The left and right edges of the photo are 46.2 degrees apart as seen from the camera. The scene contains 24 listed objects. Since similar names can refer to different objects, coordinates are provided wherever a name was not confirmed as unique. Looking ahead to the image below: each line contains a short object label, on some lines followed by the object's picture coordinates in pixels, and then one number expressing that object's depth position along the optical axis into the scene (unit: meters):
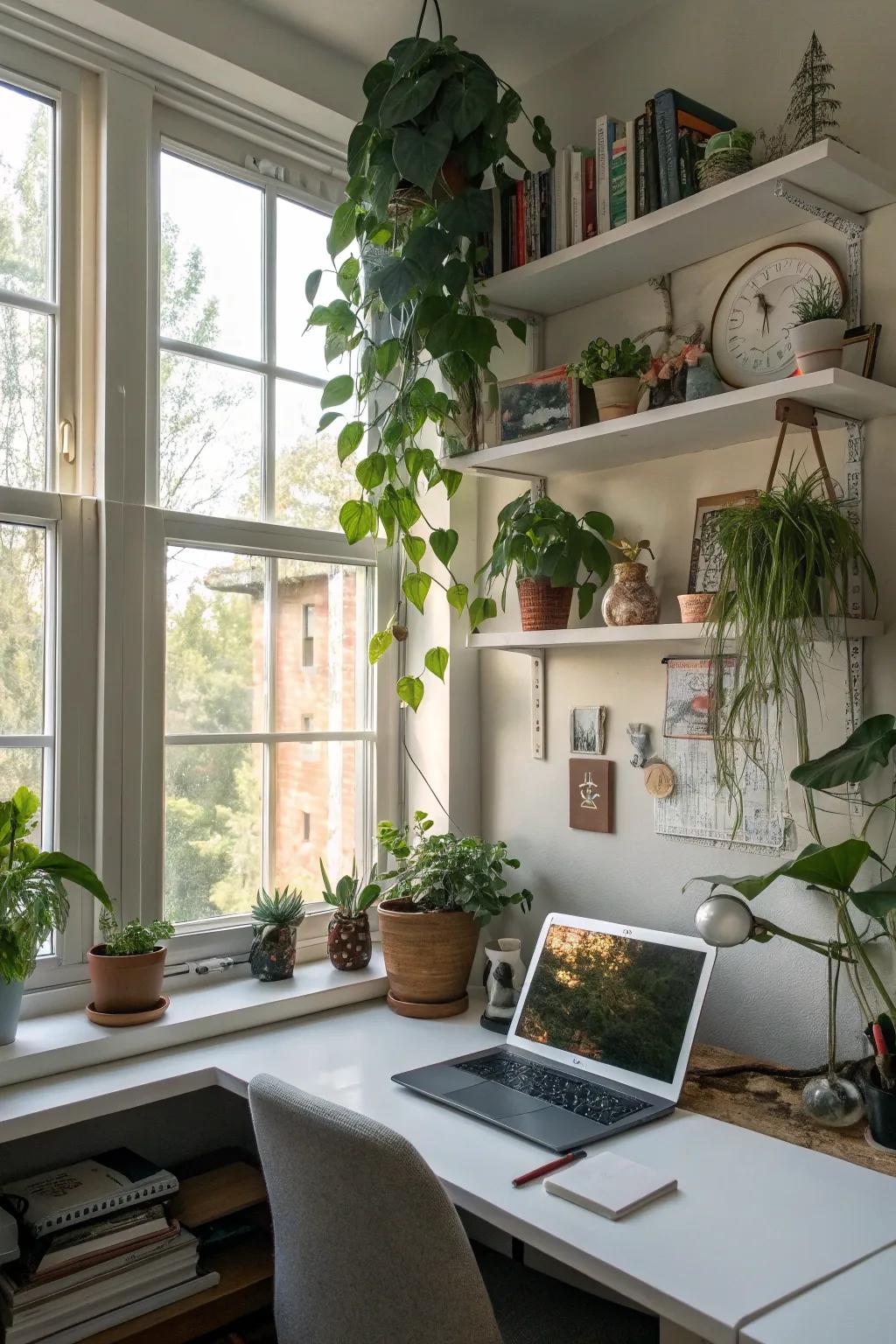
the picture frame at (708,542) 1.90
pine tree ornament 1.70
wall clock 1.80
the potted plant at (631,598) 1.92
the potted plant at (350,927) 2.20
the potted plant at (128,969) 1.84
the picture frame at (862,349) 1.68
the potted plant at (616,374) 1.92
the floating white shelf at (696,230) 1.60
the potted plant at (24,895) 1.68
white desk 1.14
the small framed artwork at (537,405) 2.04
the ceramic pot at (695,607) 1.75
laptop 1.57
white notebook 1.28
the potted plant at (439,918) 2.05
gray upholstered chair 1.21
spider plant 1.56
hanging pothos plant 1.95
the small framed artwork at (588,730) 2.13
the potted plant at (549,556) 2.02
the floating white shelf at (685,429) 1.59
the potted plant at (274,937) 2.11
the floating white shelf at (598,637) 1.65
